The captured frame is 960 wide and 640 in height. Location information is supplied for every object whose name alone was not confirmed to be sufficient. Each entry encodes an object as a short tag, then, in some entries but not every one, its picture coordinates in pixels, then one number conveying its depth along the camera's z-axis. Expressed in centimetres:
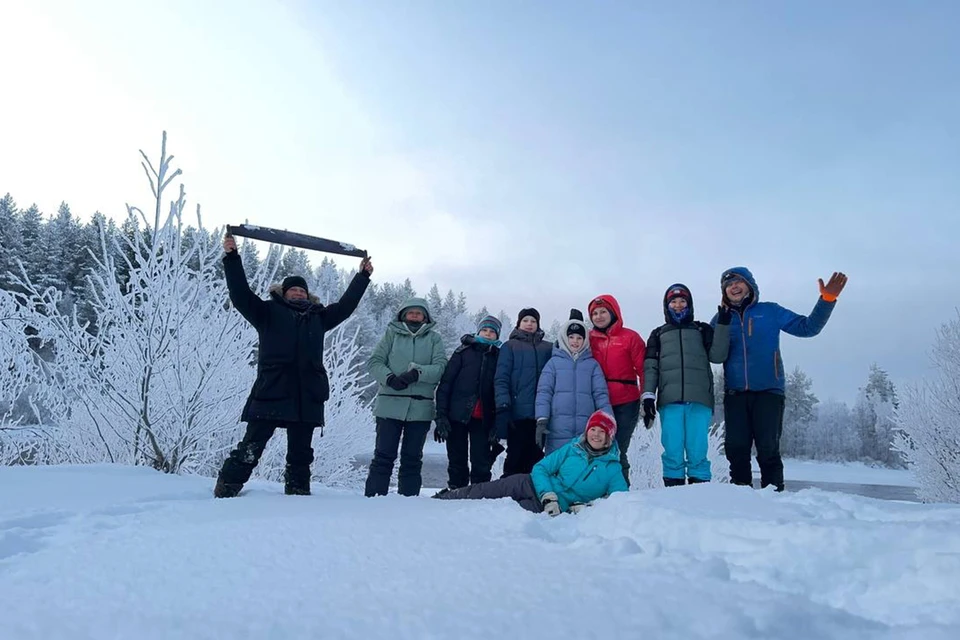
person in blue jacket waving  418
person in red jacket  471
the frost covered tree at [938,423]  1423
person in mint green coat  451
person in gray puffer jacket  428
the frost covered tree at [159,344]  529
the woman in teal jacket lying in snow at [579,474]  359
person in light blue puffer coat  438
